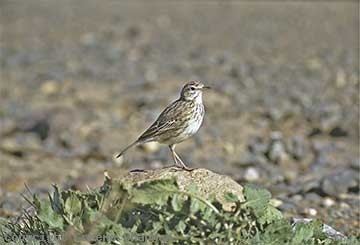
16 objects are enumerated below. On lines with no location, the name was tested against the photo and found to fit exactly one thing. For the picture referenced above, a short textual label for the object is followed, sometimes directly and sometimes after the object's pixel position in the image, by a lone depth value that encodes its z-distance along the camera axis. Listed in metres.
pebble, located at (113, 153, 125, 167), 11.47
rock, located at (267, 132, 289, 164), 11.60
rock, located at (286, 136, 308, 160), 11.72
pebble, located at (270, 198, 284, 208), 8.25
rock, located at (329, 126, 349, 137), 12.47
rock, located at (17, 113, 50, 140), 13.14
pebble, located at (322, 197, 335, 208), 8.69
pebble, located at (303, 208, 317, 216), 8.20
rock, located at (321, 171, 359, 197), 9.13
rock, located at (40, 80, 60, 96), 15.68
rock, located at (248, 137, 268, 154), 11.88
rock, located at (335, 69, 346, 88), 14.98
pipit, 6.58
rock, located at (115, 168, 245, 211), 5.67
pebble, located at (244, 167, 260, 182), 10.48
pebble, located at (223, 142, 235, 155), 12.10
